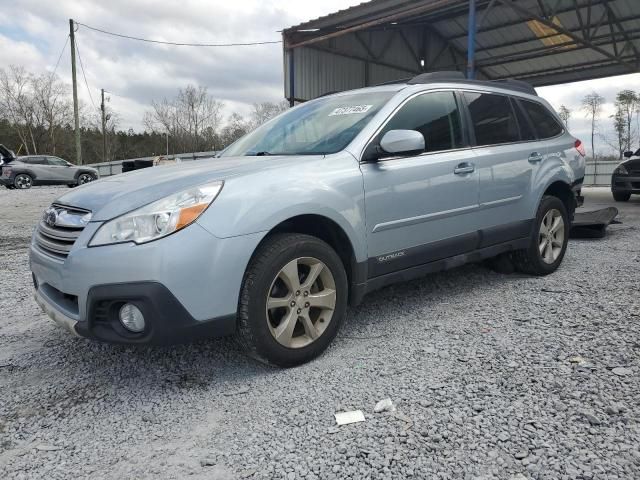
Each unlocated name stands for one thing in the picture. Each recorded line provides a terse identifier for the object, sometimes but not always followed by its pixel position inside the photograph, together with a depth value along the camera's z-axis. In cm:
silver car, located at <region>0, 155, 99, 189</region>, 1938
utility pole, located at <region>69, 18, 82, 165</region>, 2502
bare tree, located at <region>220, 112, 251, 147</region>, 5044
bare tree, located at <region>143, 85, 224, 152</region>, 5378
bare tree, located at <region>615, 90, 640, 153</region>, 3931
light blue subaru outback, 239
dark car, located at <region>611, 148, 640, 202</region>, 1139
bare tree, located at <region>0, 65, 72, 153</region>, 4991
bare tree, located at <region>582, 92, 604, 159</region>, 4366
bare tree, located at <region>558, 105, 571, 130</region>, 4466
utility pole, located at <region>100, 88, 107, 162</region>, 5072
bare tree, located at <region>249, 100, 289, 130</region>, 4719
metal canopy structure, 1377
